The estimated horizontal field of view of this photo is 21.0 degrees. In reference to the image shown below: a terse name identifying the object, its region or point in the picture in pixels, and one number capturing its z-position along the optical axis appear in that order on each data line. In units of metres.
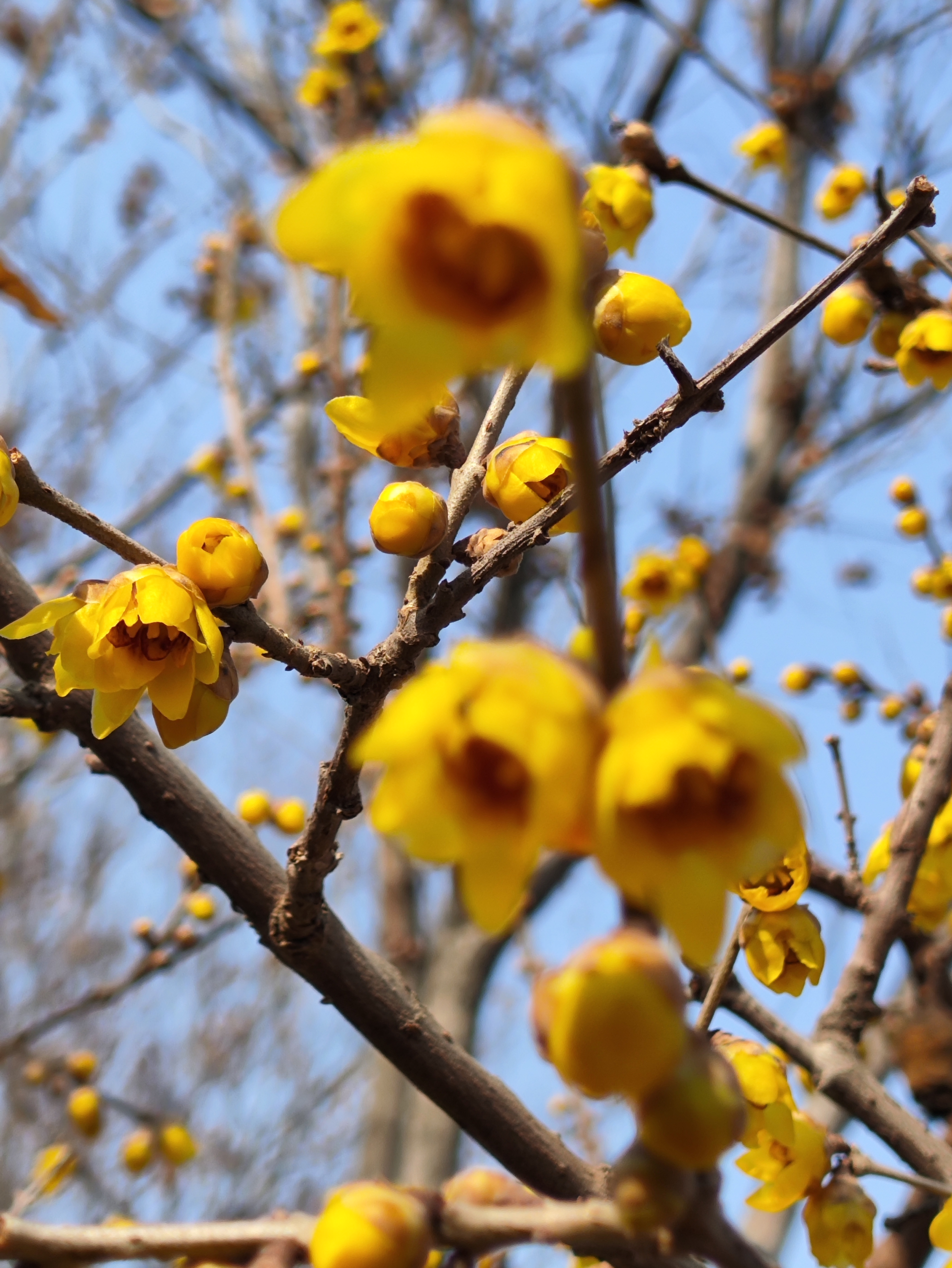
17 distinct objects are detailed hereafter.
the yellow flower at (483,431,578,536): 0.30
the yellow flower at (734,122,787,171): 0.58
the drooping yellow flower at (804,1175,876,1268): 0.32
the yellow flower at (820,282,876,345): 0.39
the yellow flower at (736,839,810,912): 0.31
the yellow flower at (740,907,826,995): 0.31
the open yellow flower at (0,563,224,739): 0.29
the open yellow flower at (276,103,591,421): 0.24
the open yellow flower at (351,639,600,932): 0.24
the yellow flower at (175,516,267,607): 0.29
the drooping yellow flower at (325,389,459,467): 0.30
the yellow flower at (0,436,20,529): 0.29
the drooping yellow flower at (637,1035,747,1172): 0.23
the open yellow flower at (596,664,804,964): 0.24
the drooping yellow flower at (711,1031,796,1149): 0.31
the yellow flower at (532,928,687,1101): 0.24
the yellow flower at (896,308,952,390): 0.38
